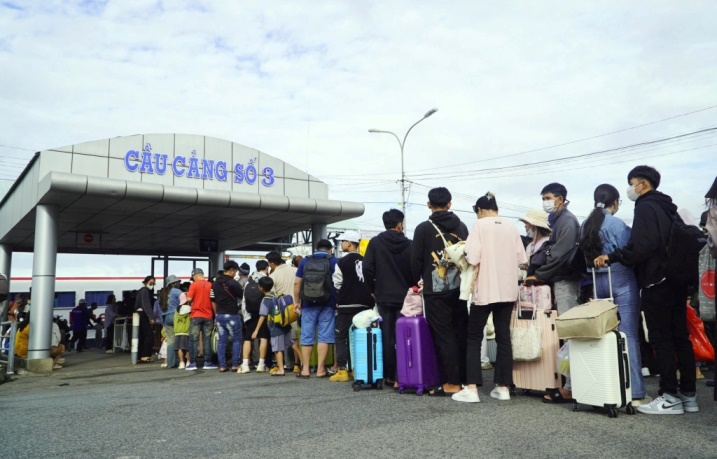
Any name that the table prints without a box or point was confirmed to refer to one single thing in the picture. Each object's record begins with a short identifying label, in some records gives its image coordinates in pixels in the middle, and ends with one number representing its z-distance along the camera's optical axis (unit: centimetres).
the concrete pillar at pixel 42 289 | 1146
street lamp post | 2420
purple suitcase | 577
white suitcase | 448
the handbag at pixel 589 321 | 446
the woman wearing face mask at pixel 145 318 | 1327
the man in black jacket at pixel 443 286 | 573
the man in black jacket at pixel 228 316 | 964
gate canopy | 1223
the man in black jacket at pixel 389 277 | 646
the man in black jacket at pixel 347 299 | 741
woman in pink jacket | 527
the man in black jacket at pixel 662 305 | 452
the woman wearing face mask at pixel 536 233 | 549
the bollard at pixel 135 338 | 1270
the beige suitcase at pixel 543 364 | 529
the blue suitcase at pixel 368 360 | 634
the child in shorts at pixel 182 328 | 1074
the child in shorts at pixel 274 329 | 842
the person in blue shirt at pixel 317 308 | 777
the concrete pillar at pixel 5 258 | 1955
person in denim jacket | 475
